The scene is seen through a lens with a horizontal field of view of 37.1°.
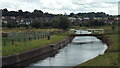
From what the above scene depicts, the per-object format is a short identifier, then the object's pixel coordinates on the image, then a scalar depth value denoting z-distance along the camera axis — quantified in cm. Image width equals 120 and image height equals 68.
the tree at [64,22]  9639
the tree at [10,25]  9796
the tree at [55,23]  10076
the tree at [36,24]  10874
